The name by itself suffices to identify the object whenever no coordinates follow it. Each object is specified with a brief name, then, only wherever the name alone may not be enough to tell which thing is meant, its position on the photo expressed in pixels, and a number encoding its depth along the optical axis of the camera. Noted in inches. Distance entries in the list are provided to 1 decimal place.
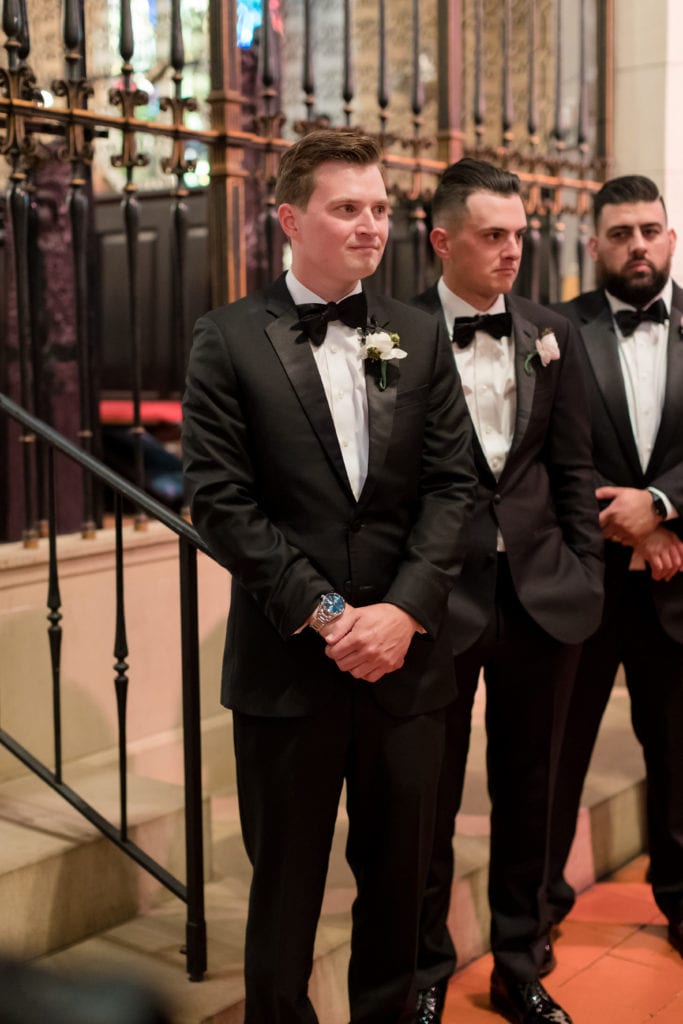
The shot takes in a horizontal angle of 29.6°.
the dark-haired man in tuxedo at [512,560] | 103.3
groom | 82.8
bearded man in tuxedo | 118.7
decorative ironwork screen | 129.3
